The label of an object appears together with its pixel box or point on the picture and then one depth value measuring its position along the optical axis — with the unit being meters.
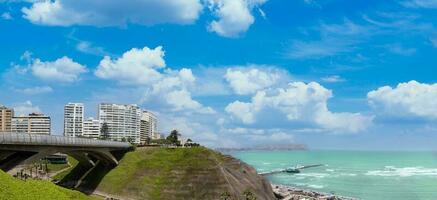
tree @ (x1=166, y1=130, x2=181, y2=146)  187.43
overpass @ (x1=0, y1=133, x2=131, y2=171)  67.75
